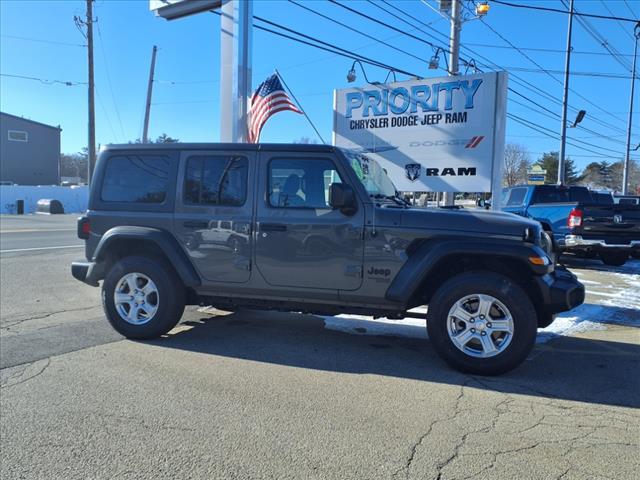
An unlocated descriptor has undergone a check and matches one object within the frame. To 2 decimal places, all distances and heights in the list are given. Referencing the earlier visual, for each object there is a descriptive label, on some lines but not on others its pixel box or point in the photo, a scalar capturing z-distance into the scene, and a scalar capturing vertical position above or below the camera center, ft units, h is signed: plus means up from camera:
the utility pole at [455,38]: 50.83 +17.40
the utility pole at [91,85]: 96.53 +21.44
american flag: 35.17 +6.96
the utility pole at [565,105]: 77.66 +16.61
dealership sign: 31.63 +5.44
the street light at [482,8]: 49.46 +19.58
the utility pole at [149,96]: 106.93 +22.02
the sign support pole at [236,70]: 29.89 +7.81
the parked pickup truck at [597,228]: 36.19 -0.87
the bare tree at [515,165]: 214.28 +20.64
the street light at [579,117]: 85.61 +16.39
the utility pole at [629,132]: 101.04 +18.06
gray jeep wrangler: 15.15 -1.38
